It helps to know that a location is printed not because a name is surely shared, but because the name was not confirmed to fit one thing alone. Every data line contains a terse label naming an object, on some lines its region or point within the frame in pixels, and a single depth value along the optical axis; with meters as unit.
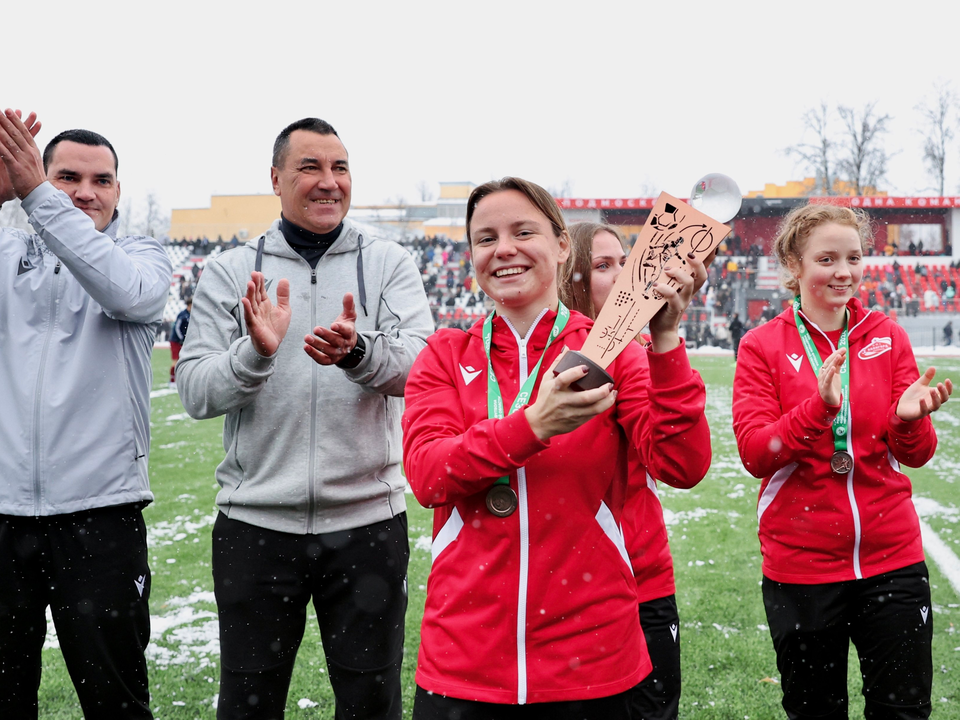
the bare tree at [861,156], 39.38
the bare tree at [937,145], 38.38
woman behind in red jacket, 2.54
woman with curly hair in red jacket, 2.48
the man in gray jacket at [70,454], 2.55
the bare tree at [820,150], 39.53
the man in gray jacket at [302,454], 2.52
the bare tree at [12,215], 46.46
